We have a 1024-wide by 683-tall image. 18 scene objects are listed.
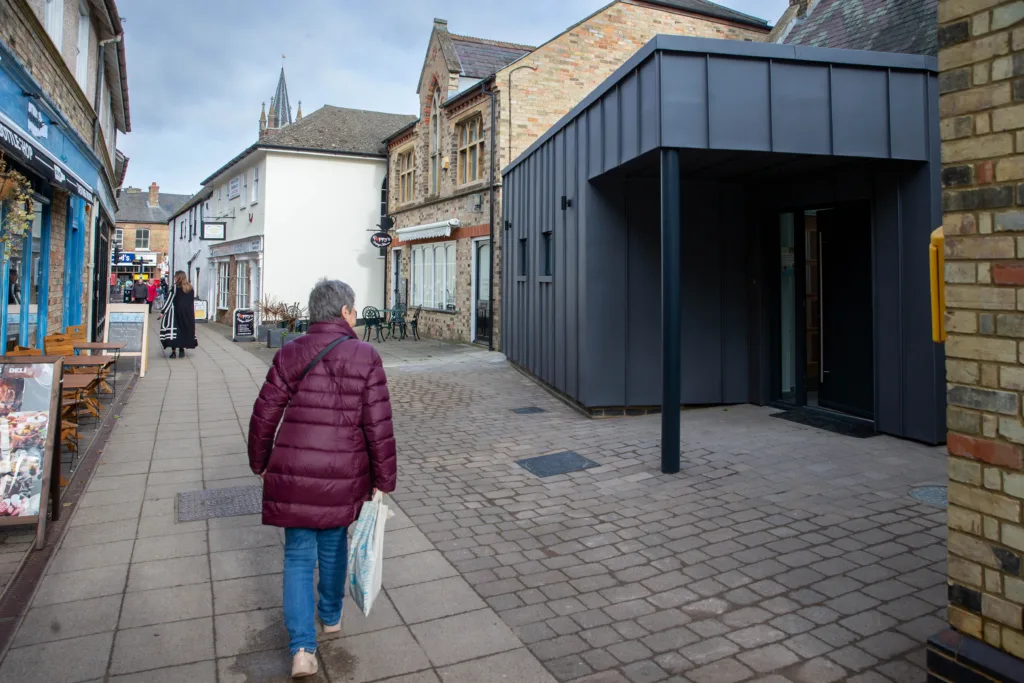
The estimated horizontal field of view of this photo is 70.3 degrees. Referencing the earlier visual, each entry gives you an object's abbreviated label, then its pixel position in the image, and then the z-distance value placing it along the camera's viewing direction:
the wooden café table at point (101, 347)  9.02
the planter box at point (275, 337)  18.62
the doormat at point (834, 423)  7.60
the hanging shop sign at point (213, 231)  28.75
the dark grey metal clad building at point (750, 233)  6.80
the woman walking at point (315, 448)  3.12
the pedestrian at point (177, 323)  15.75
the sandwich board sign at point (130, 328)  12.31
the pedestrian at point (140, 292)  35.55
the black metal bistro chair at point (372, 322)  20.34
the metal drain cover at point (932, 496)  5.32
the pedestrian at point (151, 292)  31.66
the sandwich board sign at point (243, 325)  20.91
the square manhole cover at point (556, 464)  6.56
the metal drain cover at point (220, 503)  5.32
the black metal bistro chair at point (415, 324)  20.91
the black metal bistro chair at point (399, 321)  20.97
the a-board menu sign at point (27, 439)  4.46
